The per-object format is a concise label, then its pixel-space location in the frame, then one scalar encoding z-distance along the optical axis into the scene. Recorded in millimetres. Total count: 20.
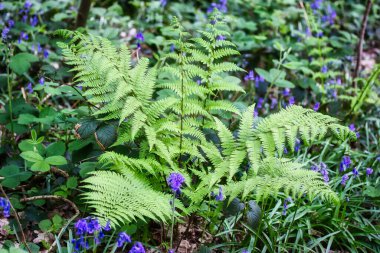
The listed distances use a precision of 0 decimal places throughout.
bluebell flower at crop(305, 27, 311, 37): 5188
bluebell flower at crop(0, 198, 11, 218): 2174
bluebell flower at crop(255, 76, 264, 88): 4238
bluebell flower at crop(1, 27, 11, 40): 3110
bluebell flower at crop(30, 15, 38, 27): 4432
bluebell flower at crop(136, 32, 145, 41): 3614
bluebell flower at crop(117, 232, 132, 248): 2105
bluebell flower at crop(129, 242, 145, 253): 2100
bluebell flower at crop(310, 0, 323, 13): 5457
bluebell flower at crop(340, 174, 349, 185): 3043
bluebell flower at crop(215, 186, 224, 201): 2363
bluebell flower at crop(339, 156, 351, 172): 3102
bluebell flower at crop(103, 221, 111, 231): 2081
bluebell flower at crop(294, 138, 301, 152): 3316
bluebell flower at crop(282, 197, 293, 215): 2748
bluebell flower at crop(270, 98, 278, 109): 4328
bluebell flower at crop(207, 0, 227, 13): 5043
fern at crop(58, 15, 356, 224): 2275
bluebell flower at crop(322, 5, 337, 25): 5536
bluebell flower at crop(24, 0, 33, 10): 4496
